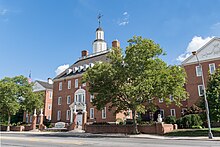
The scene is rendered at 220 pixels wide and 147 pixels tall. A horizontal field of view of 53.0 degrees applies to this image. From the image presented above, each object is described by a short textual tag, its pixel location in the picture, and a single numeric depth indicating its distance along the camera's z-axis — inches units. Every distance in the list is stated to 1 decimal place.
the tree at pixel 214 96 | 884.6
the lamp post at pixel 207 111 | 791.7
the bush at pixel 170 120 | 1294.3
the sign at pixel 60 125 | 1577.3
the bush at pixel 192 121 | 1165.5
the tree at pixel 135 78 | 956.6
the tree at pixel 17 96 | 1600.6
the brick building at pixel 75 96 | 1624.8
